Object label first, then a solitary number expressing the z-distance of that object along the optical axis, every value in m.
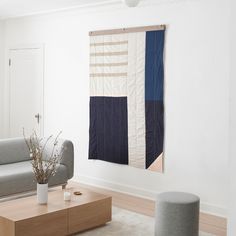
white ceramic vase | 3.71
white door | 6.47
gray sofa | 4.40
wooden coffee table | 3.31
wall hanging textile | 4.96
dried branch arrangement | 3.72
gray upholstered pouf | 3.47
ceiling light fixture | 3.98
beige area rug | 3.79
